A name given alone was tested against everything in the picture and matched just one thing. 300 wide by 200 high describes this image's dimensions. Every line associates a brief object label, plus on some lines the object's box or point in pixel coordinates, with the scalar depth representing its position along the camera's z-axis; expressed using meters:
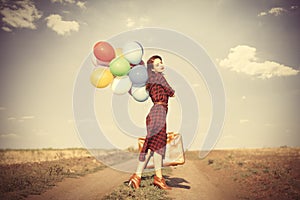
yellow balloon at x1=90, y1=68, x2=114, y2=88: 7.93
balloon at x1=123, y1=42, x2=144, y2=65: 7.78
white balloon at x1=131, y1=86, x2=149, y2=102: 7.84
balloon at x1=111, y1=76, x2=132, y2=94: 7.91
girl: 7.26
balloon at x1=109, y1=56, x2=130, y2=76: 7.68
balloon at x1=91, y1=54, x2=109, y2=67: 8.04
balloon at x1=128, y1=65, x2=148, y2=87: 7.57
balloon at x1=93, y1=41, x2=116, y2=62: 7.77
